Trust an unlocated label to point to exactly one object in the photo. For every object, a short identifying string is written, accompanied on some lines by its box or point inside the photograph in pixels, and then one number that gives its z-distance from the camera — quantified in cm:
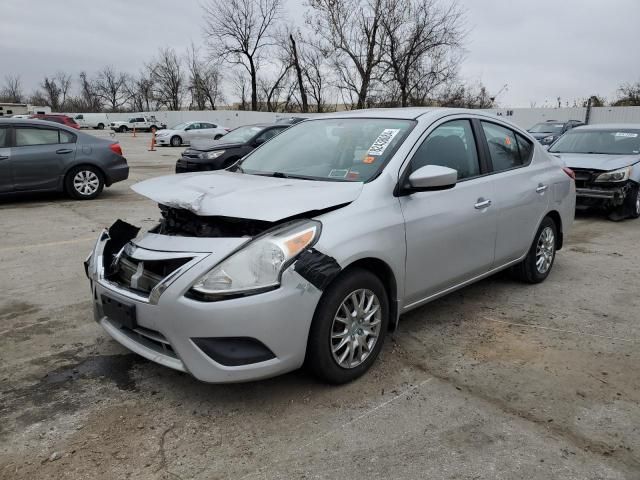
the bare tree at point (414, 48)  3294
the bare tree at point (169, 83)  6688
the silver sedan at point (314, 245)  263
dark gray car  879
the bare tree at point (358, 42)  3425
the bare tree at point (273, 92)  4920
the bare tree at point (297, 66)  4426
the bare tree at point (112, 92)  8469
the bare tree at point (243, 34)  4591
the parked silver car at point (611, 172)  820
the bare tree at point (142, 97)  7377
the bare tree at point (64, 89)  8962
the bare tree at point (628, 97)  3700
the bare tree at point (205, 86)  6084
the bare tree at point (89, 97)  8652
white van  5738
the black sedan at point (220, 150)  1179
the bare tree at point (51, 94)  8962
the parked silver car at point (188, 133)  3139
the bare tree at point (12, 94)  9241
